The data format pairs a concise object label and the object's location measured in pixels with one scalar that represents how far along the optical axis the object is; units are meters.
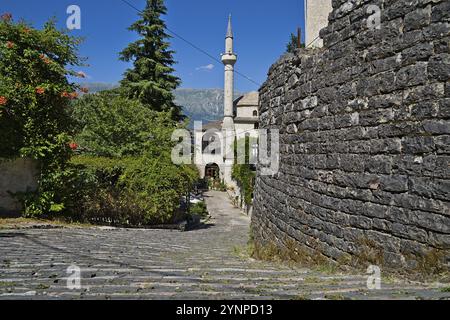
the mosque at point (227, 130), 36.00
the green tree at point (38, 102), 9.14
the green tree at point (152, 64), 23.39
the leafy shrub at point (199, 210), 19.48
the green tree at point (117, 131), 15.02
